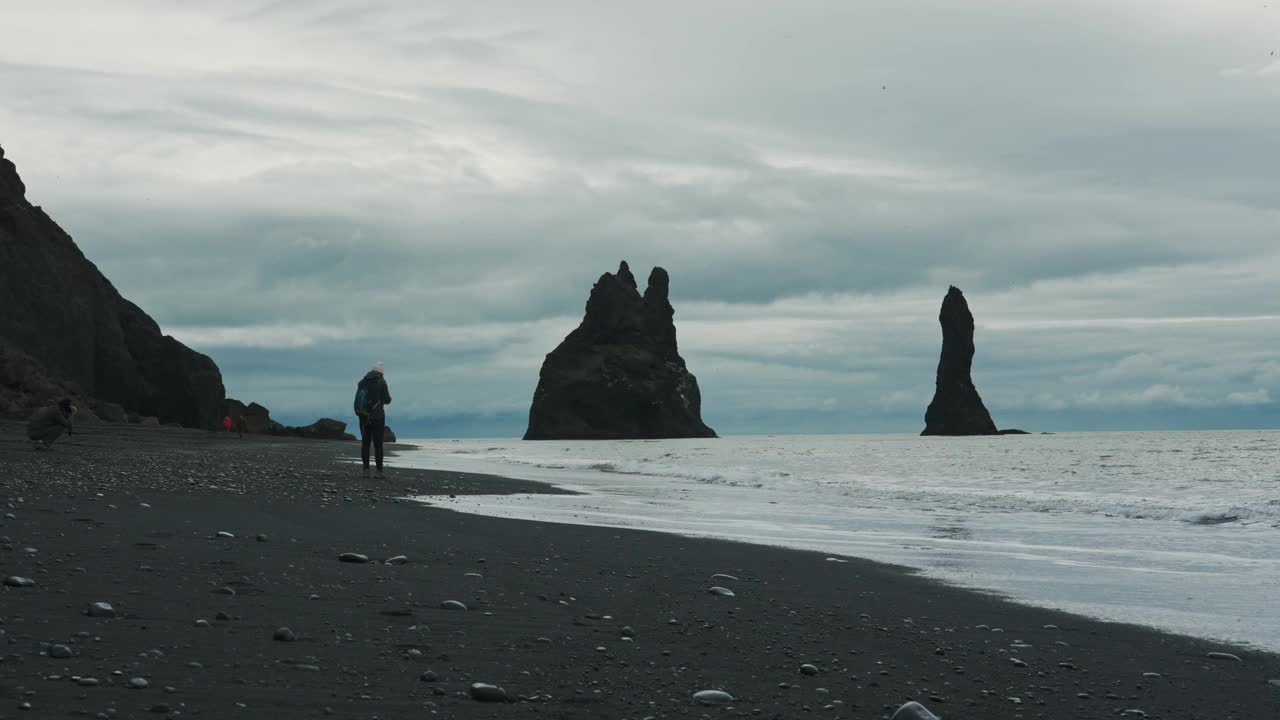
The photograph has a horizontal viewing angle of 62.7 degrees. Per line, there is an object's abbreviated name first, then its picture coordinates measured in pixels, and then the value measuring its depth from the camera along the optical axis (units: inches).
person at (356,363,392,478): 741.9
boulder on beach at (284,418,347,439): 3095.5
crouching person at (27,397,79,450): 785.6
